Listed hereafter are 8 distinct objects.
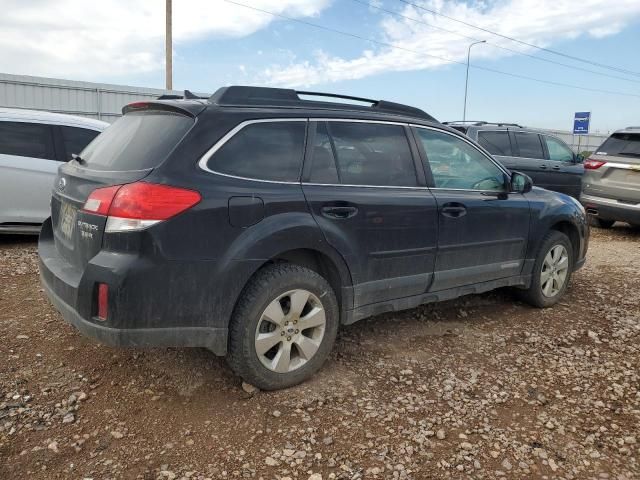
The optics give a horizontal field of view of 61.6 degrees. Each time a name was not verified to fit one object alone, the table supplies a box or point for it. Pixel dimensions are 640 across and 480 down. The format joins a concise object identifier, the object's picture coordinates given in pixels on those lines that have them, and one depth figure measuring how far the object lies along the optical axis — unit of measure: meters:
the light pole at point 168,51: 16.71
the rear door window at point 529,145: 10.06
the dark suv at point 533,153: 9.71
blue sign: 22.77
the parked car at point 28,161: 6.21
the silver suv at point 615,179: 8.55
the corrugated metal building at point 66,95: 15.43
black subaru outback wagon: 2.63
